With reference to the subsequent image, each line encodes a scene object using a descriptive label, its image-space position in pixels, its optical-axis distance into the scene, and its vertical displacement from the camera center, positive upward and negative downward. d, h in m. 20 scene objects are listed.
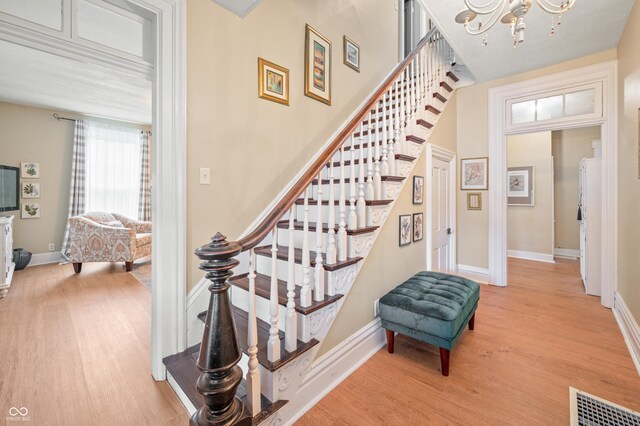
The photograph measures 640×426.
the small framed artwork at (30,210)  4.66 +0.04
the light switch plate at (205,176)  1.99 +0.28
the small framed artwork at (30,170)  4.61 +0.75
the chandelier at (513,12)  1.65 +1.31
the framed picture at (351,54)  3.27 +2.02
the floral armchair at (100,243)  4.09 -0.49
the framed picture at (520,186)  5.39 +0.56
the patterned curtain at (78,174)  5.02 +0.73
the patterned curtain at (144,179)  5.95 +0.75
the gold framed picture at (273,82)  2.36 +1.21
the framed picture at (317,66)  2.78 +1.60
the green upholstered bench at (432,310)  1.86 -0.73
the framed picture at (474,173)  3.80 +0.58
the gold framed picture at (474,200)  3.87 +0.18
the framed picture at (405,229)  2.61 -0.17
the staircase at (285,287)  1.11 -0.46
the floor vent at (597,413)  1.48 -1.16
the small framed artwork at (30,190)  4.64 +0.40
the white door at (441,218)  3.43 -0.07
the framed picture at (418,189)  2.84 +0.26
